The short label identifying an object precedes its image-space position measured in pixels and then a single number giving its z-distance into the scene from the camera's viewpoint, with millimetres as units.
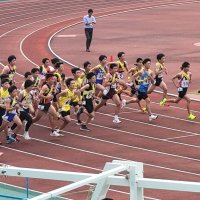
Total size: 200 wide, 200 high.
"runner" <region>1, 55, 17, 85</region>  24891
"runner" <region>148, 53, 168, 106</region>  25814
